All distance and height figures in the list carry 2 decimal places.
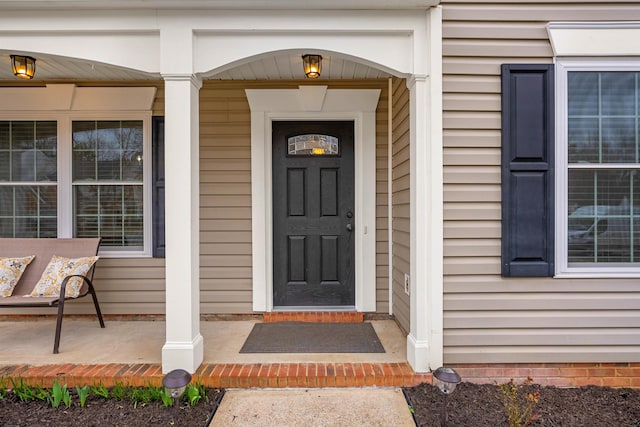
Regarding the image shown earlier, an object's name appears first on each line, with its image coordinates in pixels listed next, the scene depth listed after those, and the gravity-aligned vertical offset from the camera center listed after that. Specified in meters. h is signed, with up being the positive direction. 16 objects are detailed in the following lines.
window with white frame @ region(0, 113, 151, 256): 3.66 +0.31
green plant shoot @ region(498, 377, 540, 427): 2.04 -1.16
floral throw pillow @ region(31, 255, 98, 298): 3.13 -0.56
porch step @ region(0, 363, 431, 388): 2.46 -1.09
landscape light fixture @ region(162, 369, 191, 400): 1.93 -0.89
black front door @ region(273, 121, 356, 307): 3.70 -0.03
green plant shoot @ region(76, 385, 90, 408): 2.29 -1.13
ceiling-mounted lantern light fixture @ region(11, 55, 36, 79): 2.94 +1.14
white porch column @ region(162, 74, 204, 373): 2.48 -0.08
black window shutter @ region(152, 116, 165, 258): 3.59 +0.20
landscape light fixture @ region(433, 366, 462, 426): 1.98 -0.91
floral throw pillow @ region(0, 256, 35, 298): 3.16 -0.53
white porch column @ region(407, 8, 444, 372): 2.52 -0.04
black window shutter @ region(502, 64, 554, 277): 2.55 +0.28
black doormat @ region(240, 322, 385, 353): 2.89 -1.06
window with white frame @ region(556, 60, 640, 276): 2.60 +0.27
